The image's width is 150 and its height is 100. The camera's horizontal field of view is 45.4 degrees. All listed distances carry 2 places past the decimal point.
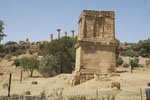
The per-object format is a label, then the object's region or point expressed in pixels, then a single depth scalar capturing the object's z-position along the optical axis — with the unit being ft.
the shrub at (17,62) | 149.69
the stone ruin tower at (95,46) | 50.12
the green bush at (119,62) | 151.47
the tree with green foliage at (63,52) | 104.99
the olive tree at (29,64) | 111.83
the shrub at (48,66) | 103.45
